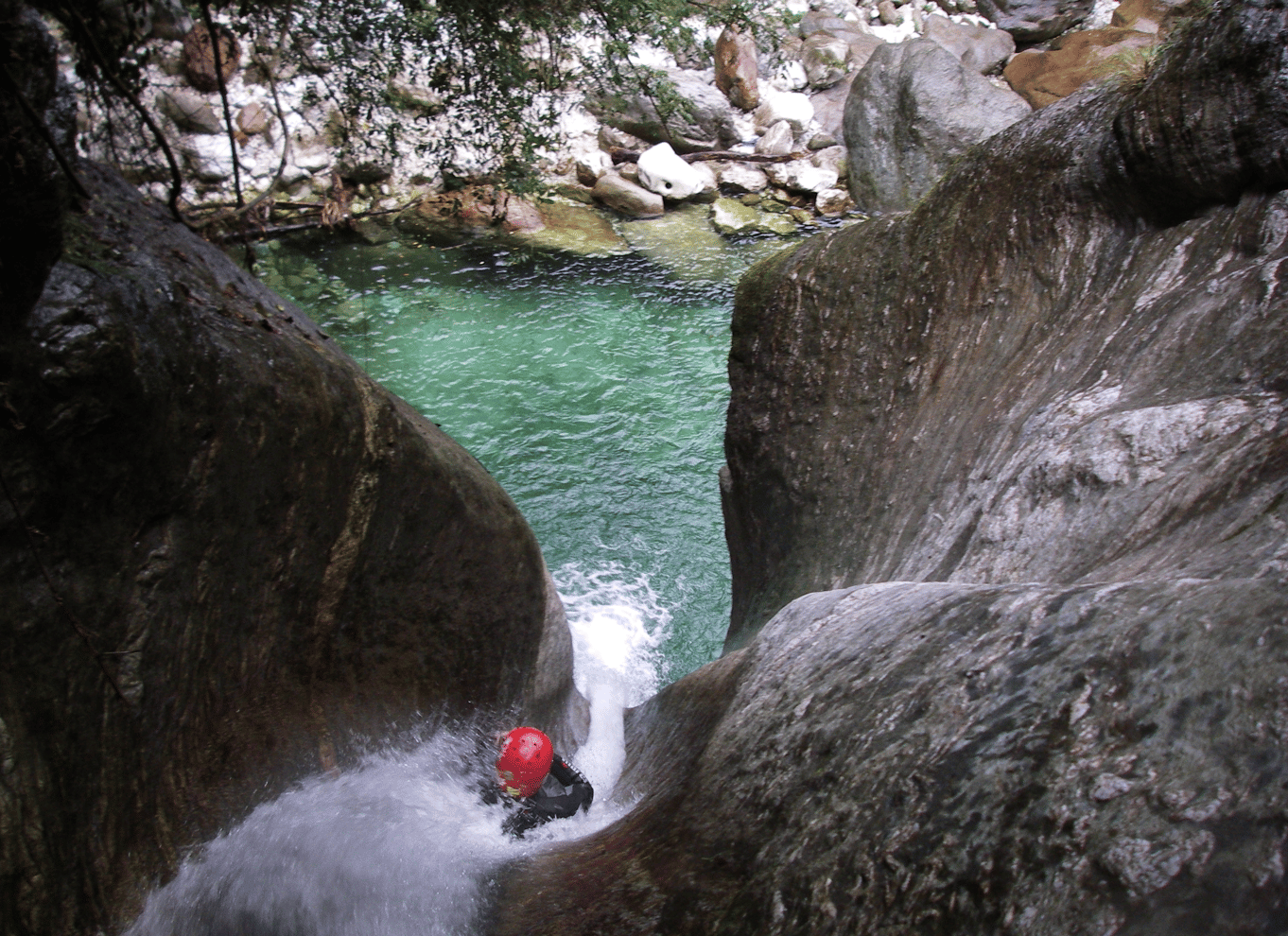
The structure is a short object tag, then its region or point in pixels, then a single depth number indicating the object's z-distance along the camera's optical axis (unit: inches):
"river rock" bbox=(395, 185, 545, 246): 582.9
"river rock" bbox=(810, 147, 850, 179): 671.8
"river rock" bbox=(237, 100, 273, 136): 594.9
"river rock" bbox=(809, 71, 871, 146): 719.7
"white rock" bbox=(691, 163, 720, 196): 662.5
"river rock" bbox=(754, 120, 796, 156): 705.0
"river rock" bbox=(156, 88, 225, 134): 557.9
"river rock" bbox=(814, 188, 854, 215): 649.6
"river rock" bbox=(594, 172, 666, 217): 639.1
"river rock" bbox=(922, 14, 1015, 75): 717.9
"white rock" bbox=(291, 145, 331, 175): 611.2
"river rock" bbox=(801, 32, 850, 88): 756.0
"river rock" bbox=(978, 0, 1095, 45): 772.6
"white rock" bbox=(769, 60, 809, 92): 753.0
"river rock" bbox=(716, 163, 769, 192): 679.7
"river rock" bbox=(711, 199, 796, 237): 623.2
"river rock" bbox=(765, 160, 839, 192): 665.6
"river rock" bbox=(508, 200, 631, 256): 588.1
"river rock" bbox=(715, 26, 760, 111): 734.5
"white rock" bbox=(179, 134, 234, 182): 561.9
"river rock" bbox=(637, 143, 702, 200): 646.5
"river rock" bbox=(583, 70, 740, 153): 681.6
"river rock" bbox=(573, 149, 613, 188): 663.1
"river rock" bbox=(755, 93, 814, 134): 722.2
